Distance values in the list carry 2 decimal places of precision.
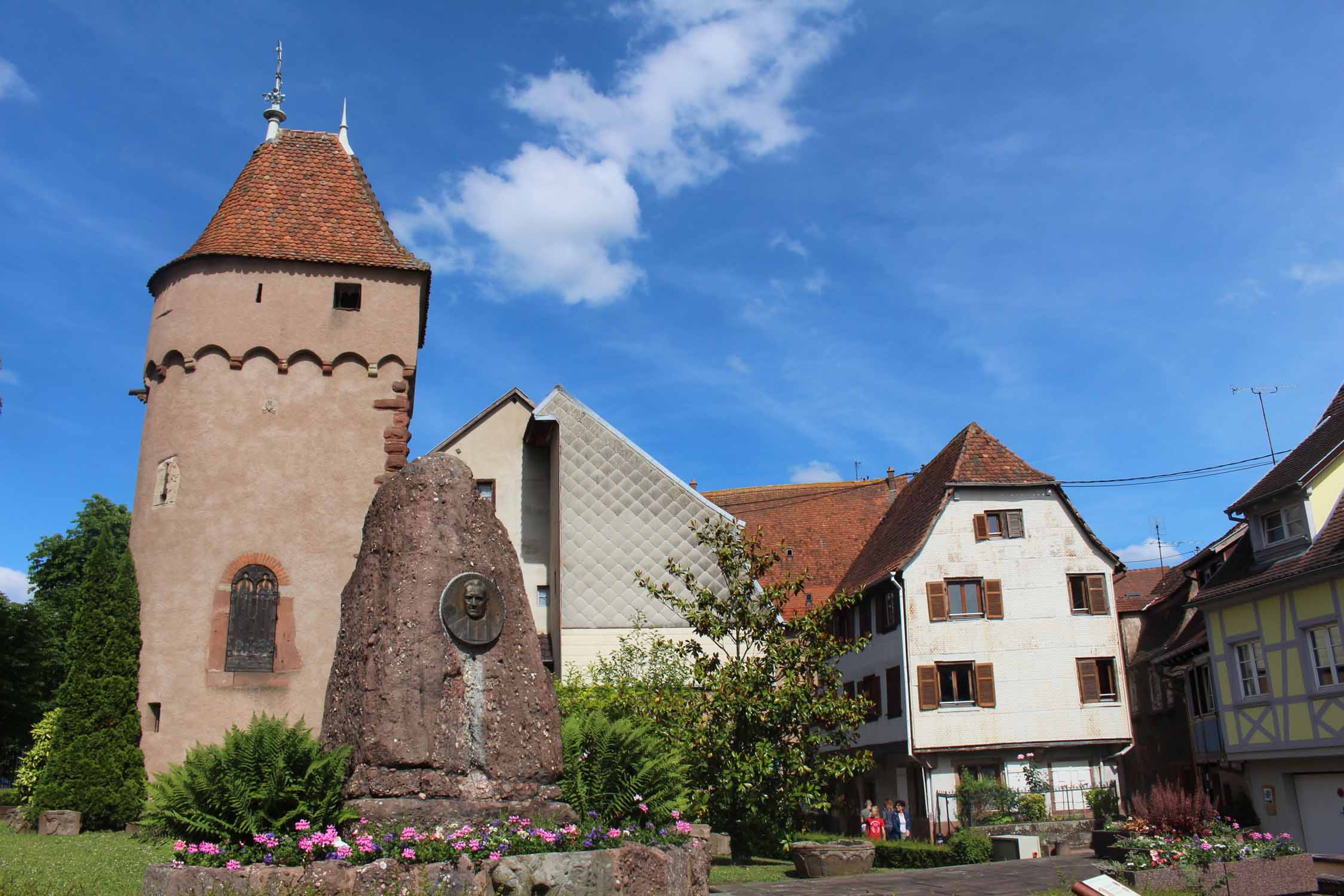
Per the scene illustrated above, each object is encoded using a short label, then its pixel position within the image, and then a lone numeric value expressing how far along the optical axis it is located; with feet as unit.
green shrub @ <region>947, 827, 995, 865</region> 63.57
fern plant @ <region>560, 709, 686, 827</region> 32.45
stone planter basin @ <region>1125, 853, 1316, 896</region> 35.37
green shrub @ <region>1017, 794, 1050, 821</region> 81.30
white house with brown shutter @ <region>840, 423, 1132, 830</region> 90.27
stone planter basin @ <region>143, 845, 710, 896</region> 25.09
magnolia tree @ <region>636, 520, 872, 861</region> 54.29
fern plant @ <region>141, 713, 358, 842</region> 27.12
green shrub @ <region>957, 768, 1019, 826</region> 83.20
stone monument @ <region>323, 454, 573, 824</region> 29.53
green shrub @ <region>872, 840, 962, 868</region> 61.46
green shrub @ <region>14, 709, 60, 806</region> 66.23
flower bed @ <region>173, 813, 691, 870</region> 26.04
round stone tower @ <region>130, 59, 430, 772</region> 66.80
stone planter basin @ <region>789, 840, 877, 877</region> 48.24
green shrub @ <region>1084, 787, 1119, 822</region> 82.84
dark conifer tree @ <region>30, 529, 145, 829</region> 61.16
